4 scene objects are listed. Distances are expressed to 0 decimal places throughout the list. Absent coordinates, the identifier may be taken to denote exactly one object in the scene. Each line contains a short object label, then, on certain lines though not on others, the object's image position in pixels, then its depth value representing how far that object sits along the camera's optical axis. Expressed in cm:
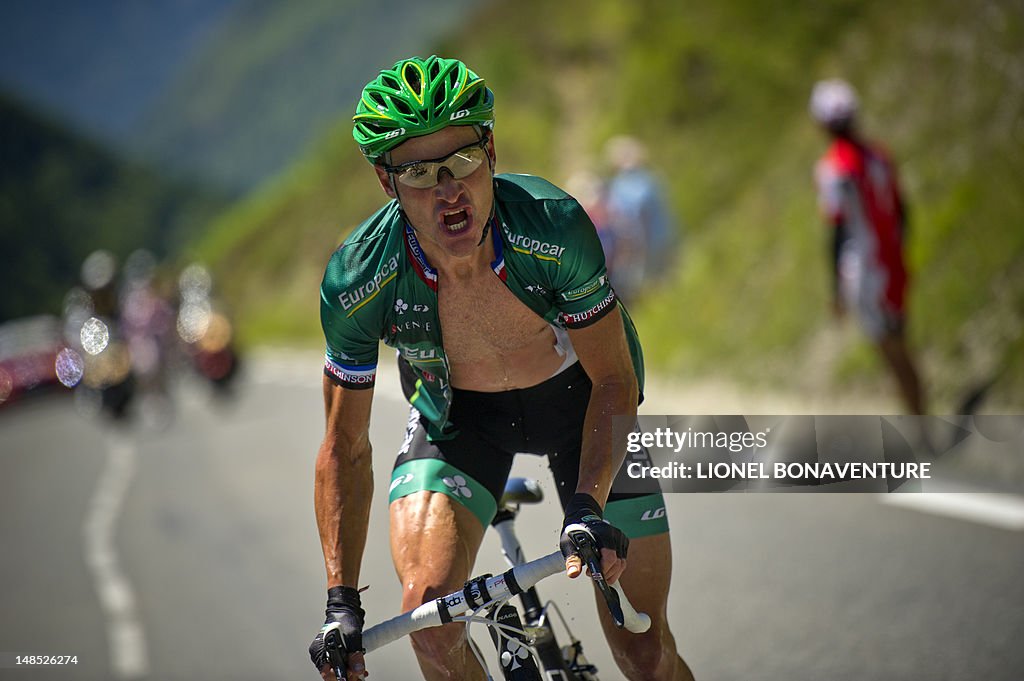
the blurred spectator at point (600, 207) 3064
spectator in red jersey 1770
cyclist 703
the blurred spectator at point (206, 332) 4087
